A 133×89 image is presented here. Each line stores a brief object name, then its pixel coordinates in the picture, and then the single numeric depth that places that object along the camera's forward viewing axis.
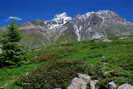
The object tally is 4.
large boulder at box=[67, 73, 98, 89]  7.62
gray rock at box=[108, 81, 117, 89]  7.15
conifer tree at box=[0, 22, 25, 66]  15.05
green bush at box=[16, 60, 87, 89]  8.42
